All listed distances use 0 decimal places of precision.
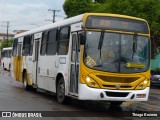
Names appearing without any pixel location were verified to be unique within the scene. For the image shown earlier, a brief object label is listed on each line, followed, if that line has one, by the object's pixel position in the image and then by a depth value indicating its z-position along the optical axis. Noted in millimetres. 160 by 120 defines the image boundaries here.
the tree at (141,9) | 30578
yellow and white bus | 12430
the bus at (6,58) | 48406
